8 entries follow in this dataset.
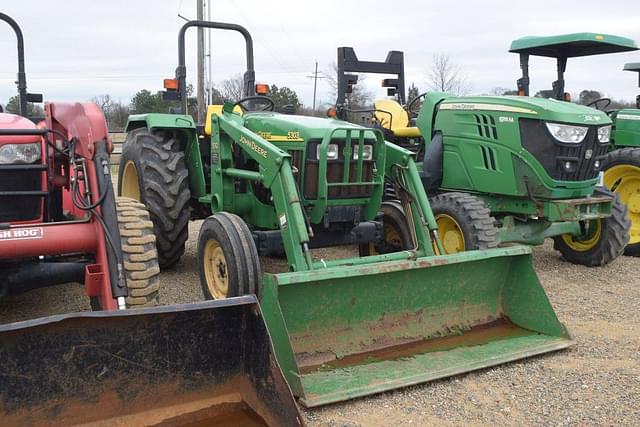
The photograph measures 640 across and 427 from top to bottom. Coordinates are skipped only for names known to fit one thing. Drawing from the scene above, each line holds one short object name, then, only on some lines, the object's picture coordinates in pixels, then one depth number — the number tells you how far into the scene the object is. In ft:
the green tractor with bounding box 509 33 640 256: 24.93
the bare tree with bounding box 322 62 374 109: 78.12
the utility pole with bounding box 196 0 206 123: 70.28
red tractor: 12.01
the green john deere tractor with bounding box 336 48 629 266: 20.39
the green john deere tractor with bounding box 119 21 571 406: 12.91
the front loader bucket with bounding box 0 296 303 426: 9.33
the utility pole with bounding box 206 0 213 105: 84.94
